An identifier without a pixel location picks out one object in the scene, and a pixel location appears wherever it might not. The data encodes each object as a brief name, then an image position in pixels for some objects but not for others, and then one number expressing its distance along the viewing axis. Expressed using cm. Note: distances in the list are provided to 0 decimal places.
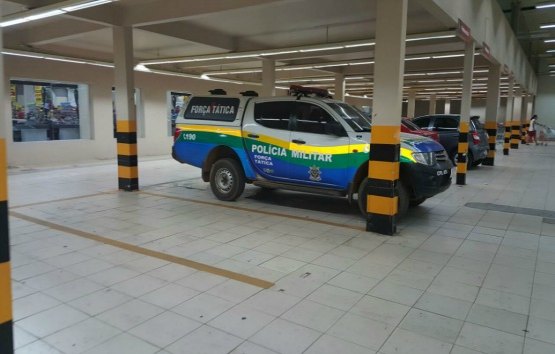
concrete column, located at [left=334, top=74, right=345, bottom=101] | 1690
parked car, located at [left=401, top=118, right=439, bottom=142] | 1138
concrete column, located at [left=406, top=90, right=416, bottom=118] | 3026
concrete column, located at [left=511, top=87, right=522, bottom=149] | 2094
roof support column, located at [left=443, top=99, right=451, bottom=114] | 3805
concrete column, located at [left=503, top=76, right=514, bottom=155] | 1720
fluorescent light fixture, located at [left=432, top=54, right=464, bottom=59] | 1191
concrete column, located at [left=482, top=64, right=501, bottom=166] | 1340
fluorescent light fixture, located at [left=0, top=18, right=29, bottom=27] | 723
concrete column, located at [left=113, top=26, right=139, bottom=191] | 832
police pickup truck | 624
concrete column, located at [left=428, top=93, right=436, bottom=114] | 3441
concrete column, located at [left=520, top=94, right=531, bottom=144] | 2429
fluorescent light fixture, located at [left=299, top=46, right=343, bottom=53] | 1035
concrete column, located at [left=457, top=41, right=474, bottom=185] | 972
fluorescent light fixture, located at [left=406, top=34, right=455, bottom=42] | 887
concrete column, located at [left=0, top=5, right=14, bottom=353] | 192
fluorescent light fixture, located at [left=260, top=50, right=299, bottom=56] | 1110
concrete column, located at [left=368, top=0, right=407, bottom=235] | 546
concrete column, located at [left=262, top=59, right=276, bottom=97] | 1320
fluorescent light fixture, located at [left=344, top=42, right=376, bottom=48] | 973
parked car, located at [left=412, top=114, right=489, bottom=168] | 1211
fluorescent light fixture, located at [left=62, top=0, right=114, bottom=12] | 606
